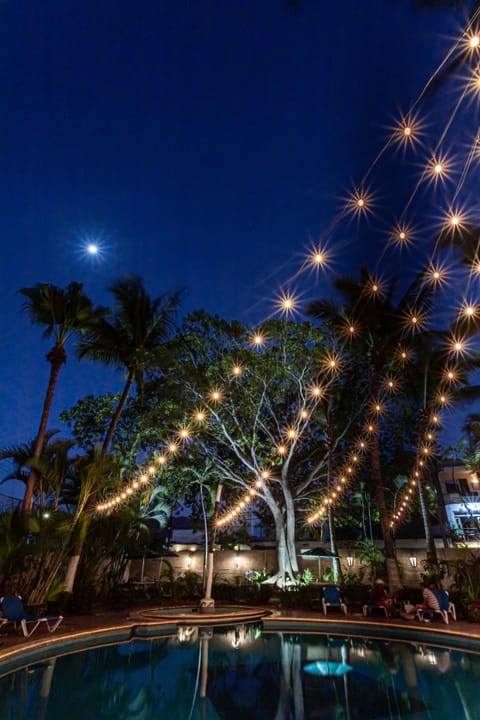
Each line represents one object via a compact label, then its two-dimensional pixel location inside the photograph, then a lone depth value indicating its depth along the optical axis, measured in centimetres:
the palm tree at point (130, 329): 1619
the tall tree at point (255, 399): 1566
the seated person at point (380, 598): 1115
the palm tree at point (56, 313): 1317
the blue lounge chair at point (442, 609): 1026
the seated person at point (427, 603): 1034
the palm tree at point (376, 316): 1391
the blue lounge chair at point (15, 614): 777
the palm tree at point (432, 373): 1494
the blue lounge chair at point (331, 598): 1196
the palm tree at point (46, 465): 1153
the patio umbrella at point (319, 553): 1443
